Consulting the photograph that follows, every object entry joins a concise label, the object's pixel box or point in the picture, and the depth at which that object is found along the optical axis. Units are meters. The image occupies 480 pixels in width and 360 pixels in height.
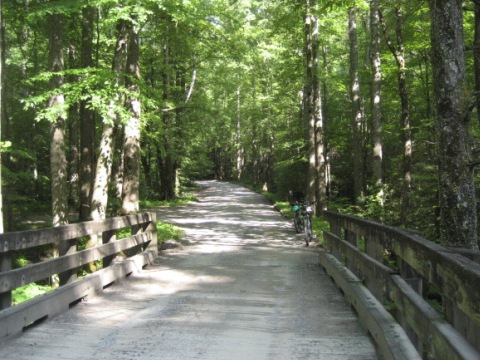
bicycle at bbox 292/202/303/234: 15.49
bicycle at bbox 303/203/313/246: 12.94
